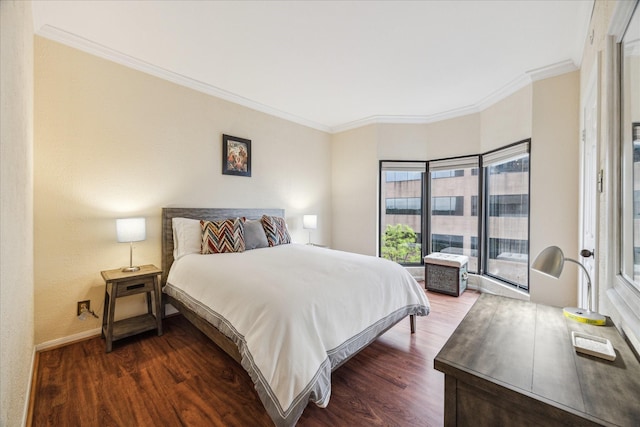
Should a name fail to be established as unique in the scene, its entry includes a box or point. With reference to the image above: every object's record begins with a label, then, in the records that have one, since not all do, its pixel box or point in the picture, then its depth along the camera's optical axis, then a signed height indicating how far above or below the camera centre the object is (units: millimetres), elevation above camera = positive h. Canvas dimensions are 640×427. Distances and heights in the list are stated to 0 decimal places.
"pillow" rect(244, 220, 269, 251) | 3072 -298
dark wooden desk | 730 -523
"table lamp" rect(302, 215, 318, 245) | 4297 -177
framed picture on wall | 3457 +739
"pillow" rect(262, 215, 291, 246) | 3344 -253
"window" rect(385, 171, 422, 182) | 4520 +610
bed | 1382 -646
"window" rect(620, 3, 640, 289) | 1013 +241
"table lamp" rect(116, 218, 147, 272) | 2383 -177
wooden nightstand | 2246 -745
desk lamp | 1148 -242
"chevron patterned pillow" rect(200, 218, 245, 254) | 2789 -280
